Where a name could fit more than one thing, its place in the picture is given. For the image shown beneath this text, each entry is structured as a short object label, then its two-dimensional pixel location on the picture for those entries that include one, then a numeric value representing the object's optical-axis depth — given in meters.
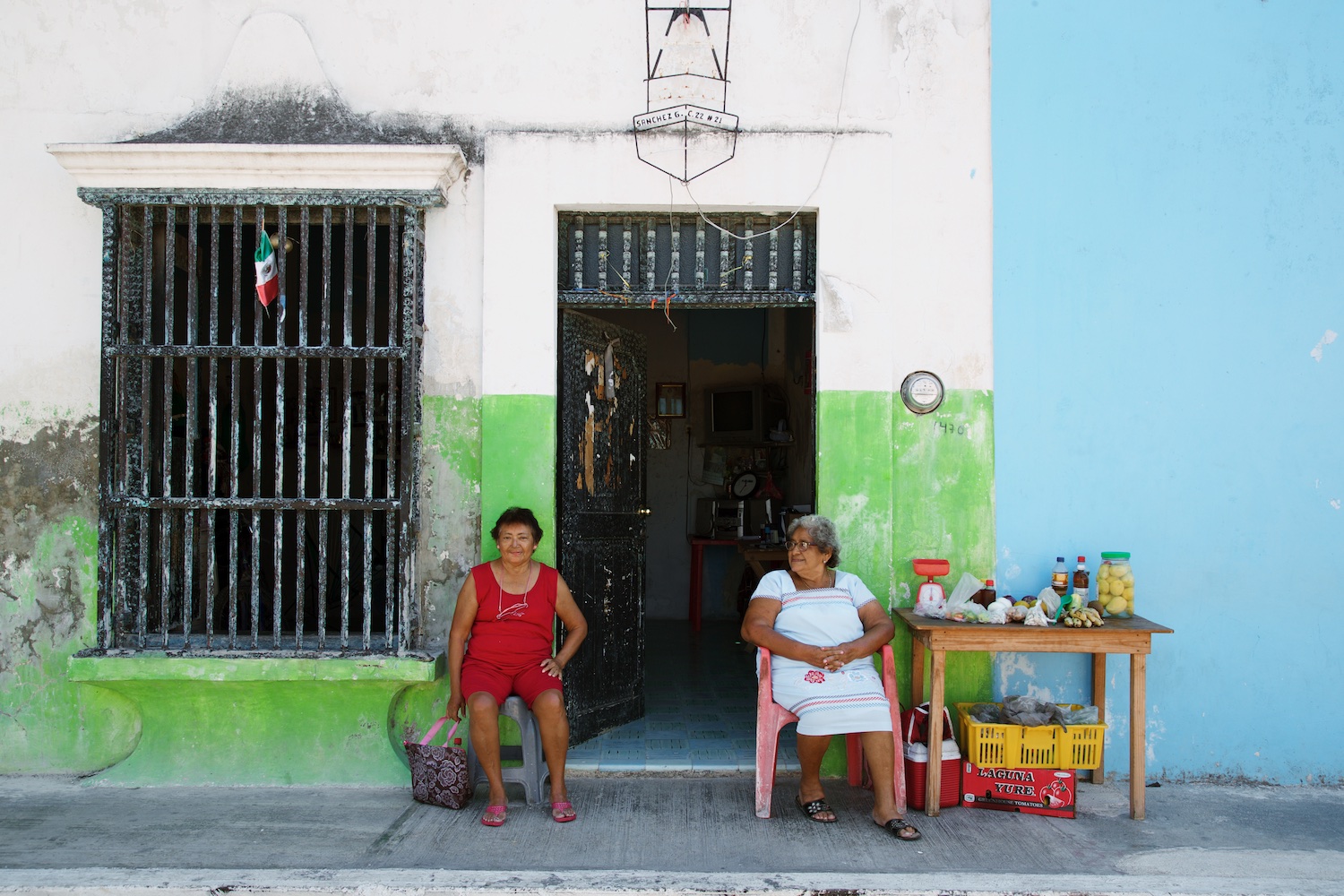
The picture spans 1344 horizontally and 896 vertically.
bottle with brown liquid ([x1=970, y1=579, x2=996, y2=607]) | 4.31
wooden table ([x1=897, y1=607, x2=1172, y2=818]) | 3.95
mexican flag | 4.30
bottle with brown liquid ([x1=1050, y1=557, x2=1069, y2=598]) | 4.29
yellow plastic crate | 4.02
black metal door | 4.77
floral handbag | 4.08
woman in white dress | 3.88
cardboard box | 4.00
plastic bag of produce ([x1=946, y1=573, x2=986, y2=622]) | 4.11
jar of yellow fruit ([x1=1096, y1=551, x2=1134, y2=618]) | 4.21
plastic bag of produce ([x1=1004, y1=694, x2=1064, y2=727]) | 4.09
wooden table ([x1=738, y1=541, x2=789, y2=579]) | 7.31
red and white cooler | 4.08
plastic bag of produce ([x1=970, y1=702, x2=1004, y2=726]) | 4.18
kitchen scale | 4.22
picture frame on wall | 9.19
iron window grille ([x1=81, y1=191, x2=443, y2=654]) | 4.30
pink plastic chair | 3.99
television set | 9.06
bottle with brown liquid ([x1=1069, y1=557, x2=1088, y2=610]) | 4.22
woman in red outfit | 4.04
